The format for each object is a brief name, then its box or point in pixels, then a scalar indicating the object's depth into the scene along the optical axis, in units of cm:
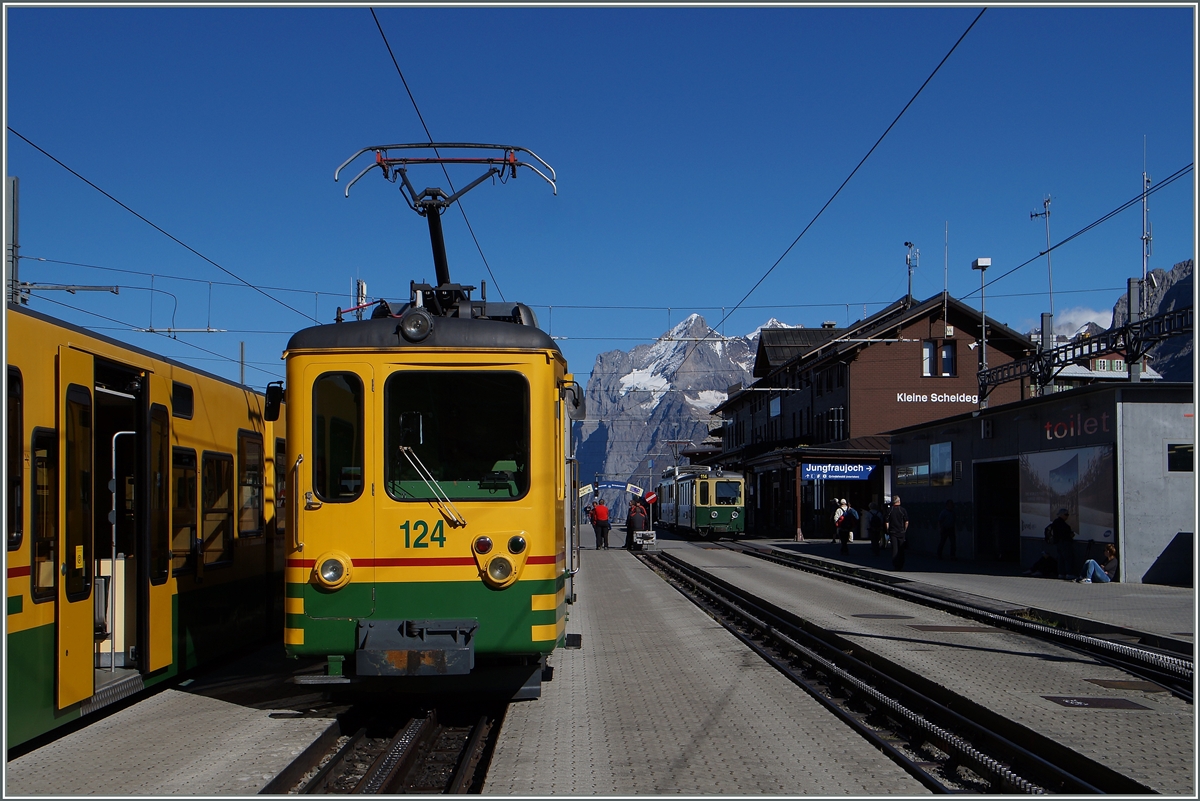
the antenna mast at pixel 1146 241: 2977
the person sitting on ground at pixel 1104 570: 2052
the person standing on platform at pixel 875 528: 3142
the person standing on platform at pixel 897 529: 2436
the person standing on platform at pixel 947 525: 2816
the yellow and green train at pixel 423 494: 773
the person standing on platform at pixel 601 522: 3750
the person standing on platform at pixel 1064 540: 2153
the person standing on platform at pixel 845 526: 3281
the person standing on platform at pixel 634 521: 3756
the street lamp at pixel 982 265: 3344
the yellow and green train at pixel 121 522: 690
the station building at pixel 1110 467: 2025
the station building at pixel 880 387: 5112
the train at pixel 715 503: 4753
